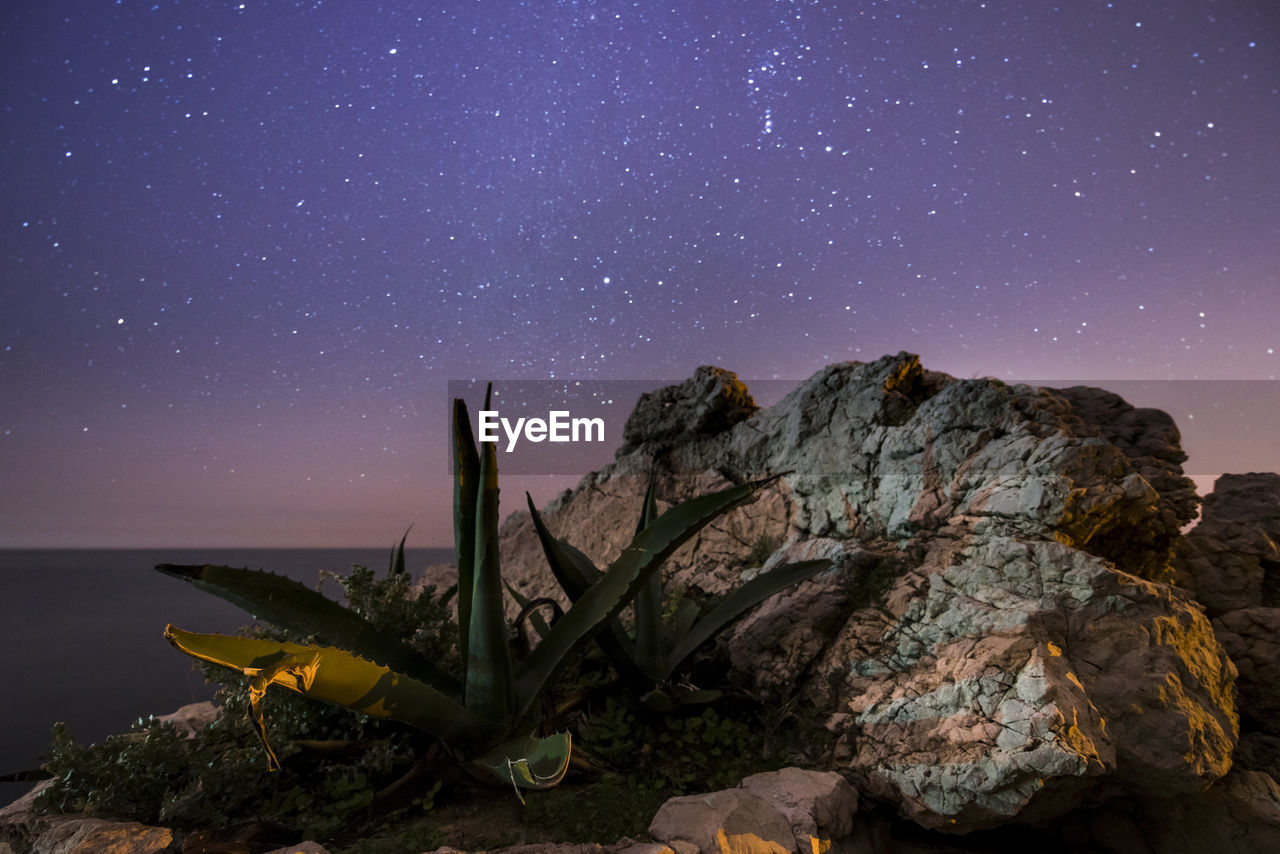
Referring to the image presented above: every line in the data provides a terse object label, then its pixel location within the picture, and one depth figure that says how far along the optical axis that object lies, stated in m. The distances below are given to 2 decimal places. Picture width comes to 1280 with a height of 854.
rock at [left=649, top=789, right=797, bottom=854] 2.02
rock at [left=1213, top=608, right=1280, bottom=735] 3.18
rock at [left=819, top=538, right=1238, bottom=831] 2.29
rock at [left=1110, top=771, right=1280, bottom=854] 2.62
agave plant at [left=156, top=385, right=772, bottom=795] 2.20
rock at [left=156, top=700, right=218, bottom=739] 3.73
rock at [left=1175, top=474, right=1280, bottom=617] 3.61
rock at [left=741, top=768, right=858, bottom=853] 2.21
